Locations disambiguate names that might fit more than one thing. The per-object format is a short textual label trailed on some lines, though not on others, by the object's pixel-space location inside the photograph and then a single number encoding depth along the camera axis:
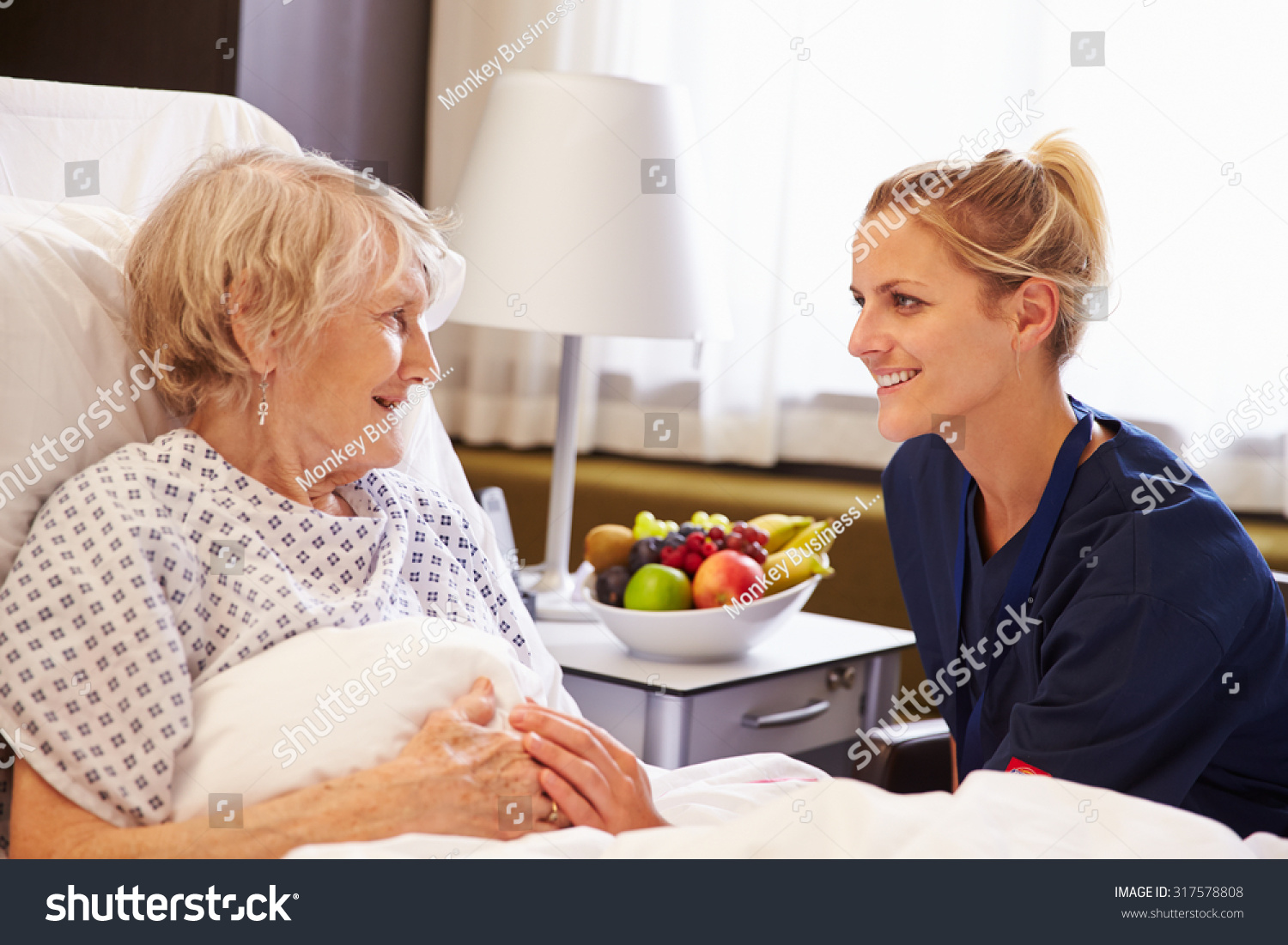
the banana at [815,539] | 1.76
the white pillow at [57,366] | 1.07
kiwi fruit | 1.77
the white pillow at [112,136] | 1.38
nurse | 1.18
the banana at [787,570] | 1.69
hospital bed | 0.87
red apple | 1.63
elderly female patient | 0.93
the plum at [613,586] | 1.70
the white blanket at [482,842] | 0.86
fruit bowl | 1.64
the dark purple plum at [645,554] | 1.71
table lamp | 1.82
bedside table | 1.60
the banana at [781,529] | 1.81
